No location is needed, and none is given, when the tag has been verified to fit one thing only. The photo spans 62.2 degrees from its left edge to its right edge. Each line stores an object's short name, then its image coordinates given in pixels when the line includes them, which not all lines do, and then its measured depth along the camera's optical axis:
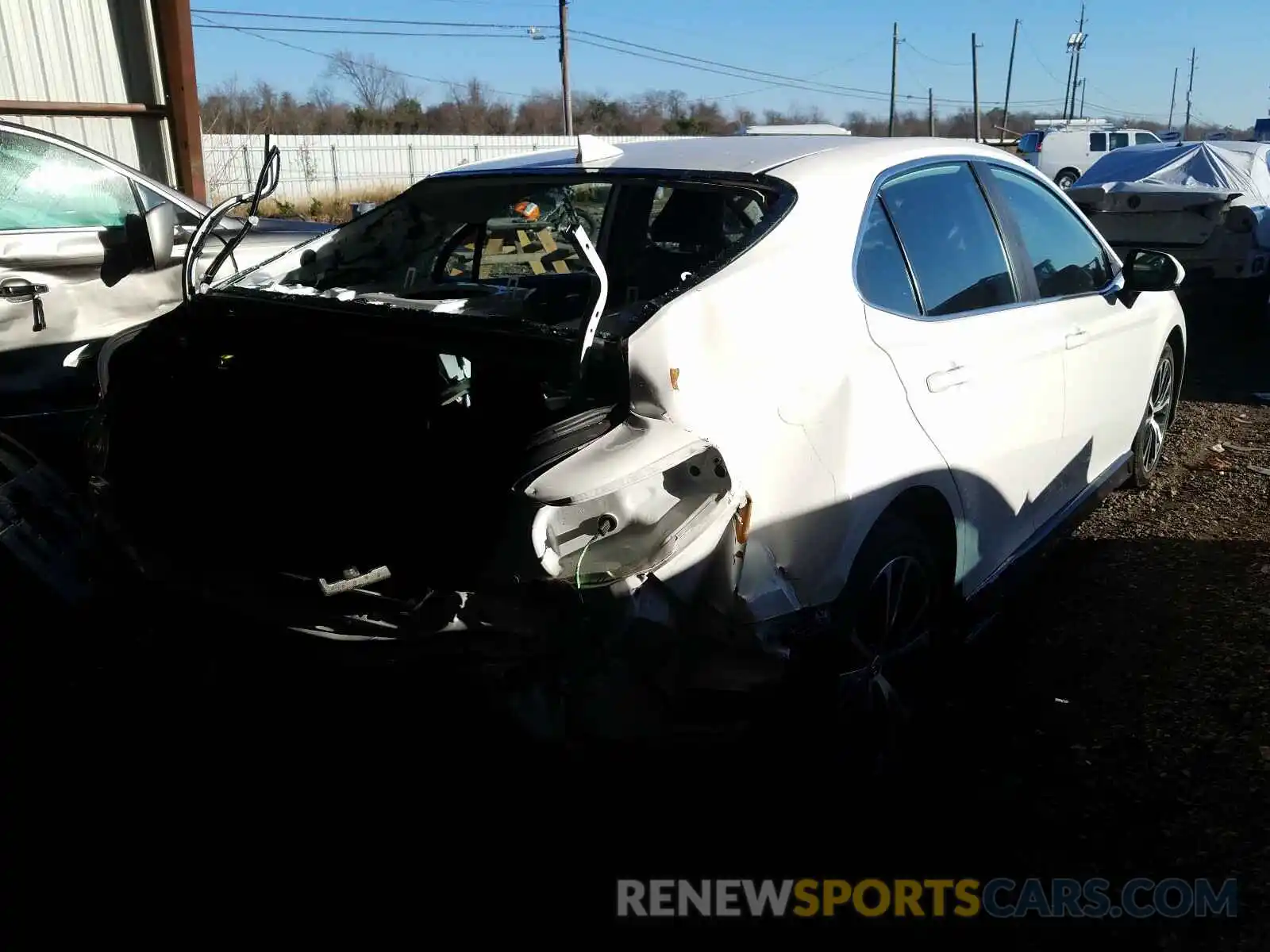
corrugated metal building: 8.34
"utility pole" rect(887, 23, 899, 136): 62.44
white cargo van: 29.80
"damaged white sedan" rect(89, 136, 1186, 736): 2.05
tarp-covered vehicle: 8.42
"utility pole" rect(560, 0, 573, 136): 39.38
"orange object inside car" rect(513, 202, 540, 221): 3.15
